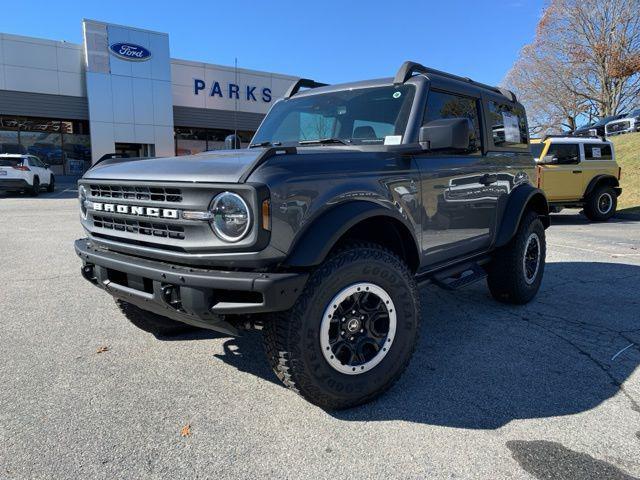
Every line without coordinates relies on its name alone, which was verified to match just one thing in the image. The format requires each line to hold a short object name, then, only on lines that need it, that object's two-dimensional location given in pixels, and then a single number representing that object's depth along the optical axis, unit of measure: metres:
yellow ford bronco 11.85
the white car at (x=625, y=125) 23.39
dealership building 23.98
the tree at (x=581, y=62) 28.17
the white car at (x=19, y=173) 17.08
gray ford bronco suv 2.39
